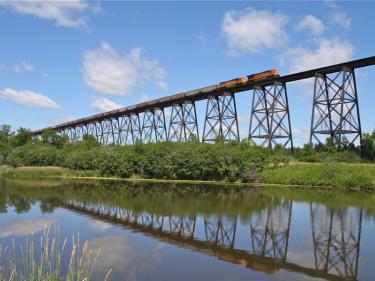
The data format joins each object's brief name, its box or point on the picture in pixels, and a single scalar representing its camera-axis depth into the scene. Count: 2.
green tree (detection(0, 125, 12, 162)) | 82.97
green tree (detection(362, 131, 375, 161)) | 35.72
